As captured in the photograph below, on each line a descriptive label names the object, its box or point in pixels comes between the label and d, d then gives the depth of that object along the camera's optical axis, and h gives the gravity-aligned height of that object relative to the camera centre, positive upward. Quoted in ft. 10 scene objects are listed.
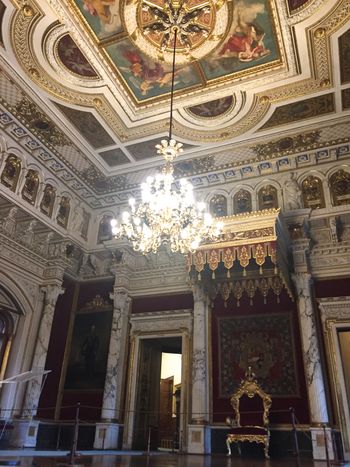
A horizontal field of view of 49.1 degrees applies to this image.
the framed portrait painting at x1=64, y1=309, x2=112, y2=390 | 28.53 +5.07
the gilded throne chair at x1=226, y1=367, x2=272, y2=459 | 21.72 +1.12
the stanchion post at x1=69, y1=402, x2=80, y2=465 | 12.17 -0.56
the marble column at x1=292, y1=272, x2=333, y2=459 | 20.81 +3.63
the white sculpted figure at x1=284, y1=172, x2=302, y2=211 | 26.91 +15.15
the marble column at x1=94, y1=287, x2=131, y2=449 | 25.04 +3.15
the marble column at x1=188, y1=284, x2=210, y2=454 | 23.18 +2.86
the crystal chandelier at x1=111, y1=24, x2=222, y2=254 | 17.83 +8.88
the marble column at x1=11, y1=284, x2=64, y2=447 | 24.64 +3.58
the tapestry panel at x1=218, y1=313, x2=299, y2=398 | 23.81 +4.56
